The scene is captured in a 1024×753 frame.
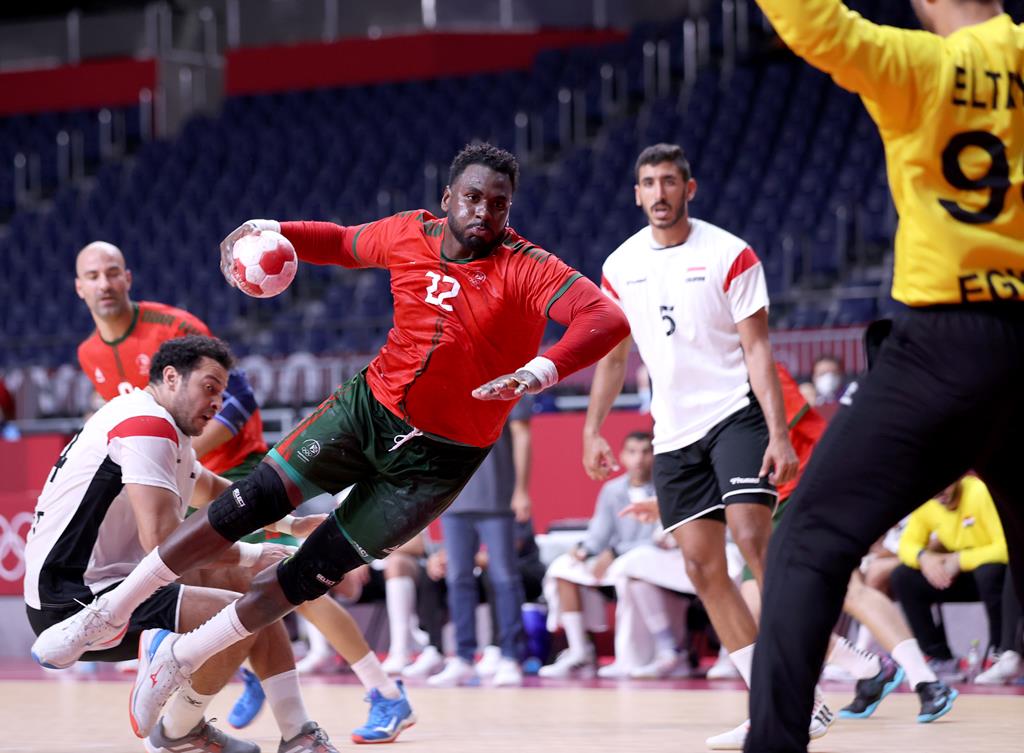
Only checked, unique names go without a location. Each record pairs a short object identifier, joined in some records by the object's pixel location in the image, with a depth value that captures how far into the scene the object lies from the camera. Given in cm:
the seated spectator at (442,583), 2069
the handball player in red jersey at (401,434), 972
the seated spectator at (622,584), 1922
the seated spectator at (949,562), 1773
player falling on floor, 1022
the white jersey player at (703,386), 1164
